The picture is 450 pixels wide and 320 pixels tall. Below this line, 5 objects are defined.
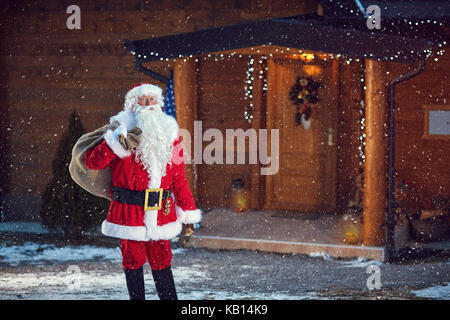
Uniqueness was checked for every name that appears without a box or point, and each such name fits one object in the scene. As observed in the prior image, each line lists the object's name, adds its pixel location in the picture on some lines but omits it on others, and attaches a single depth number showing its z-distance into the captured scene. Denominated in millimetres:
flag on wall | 11242
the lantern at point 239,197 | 13086
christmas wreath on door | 12969
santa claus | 7129
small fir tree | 11648
